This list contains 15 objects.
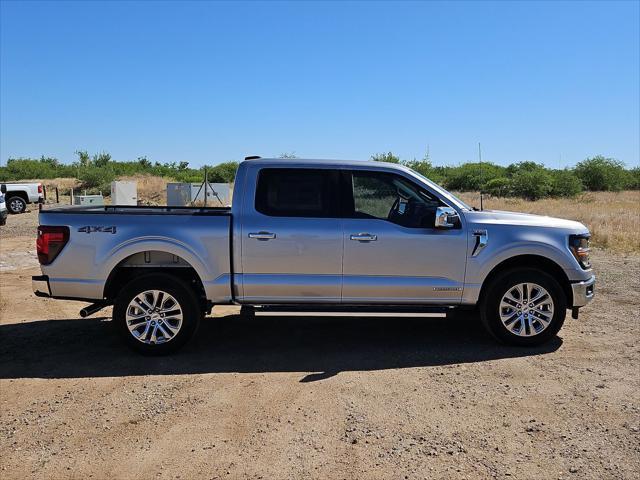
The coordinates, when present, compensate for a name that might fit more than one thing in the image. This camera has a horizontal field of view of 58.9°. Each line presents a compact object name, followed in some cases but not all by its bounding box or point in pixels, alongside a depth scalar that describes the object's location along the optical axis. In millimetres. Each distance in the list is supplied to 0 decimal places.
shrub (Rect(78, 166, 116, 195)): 39538
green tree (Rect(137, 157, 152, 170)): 62091
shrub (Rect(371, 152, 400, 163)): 42694
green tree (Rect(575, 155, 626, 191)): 50188
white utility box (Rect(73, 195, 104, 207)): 18781
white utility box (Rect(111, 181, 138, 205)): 20078
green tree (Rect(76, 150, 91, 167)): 54928
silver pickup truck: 5801
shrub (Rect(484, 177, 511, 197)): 42719
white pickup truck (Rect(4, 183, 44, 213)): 24469
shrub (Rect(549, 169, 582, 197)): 41594
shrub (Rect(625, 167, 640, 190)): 53375
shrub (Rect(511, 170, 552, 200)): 41000
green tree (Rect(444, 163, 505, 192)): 48594
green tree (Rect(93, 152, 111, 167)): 55500
